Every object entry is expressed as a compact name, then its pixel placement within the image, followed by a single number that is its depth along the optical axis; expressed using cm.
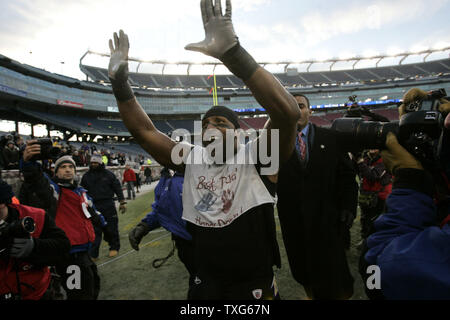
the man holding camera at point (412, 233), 75
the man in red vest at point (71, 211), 262
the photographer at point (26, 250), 157
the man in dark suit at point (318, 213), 202
